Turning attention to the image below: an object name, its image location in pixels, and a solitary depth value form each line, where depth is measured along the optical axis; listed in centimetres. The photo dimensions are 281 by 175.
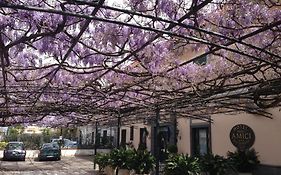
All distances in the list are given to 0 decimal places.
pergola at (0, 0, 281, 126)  302
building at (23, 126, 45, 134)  2988
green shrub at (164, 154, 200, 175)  609
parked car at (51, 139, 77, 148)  2062
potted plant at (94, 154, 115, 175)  893
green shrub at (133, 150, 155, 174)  733
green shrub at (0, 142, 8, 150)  1846
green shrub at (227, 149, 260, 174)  745
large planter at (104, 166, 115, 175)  878
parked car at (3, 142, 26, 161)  1502
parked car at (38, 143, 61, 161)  1528
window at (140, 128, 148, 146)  1421
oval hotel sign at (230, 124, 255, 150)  791
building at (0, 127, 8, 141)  2426
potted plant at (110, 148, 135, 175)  761
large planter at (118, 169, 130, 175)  781
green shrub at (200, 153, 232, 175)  675
